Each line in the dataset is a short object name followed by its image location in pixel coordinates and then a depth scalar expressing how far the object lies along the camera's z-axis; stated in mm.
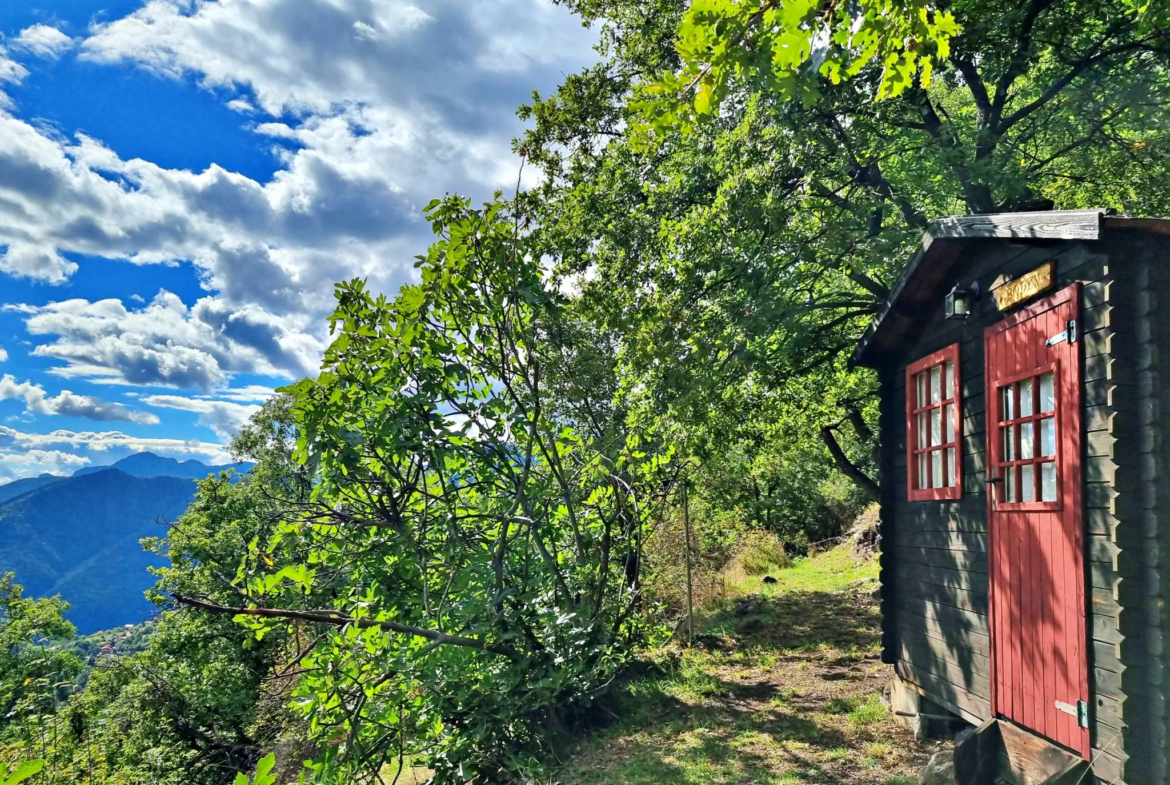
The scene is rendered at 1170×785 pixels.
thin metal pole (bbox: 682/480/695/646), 11500
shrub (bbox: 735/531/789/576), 18312
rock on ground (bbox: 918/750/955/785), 5156
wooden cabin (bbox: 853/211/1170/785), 3945
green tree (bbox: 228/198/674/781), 5277
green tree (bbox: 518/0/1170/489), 7758
